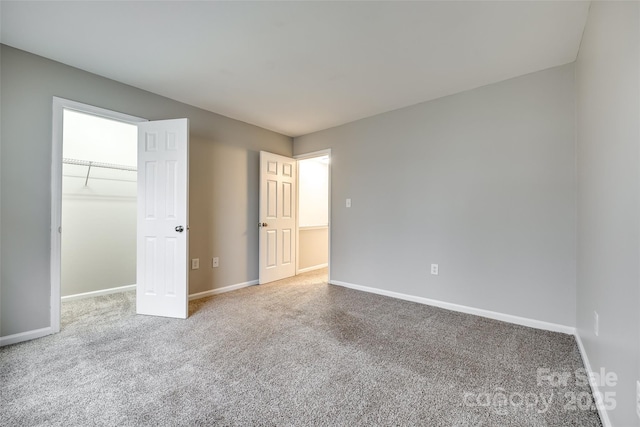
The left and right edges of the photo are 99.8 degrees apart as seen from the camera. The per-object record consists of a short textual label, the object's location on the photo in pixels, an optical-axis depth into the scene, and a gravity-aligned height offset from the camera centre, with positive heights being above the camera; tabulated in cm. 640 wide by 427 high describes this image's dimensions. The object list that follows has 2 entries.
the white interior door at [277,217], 401 -4
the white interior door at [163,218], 273 -4
